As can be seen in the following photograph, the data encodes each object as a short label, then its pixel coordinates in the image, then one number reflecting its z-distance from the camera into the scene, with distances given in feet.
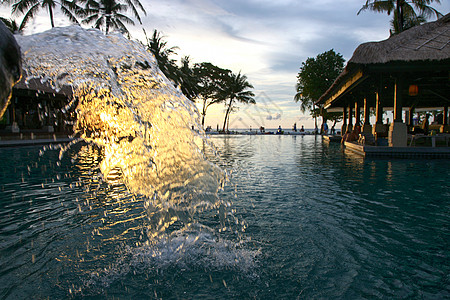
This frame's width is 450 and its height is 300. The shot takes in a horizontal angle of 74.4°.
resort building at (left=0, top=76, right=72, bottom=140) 63.52
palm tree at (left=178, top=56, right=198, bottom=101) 112.47
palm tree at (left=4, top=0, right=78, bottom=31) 76.13
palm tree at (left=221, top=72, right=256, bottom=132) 154.10
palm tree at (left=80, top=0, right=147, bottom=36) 82.53
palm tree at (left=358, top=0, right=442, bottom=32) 67.41
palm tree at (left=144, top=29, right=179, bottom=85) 91.18
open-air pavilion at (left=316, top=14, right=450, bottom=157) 34.94
